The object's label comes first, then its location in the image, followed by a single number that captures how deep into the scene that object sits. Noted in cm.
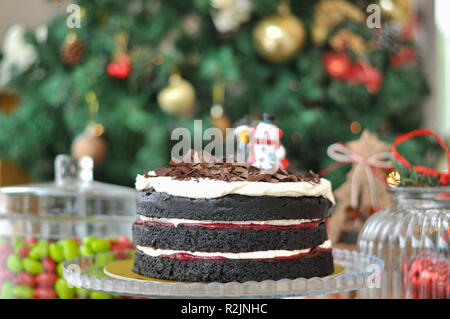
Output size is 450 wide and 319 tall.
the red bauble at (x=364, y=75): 274
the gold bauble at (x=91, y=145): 274
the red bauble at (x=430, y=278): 120
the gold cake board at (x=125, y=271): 110
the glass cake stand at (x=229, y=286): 94
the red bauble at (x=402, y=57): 299
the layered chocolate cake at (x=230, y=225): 107
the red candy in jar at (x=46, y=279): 134
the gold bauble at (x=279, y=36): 263
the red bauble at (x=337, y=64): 269
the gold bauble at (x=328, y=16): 276
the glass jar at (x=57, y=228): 136
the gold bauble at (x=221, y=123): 265
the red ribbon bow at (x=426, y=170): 124
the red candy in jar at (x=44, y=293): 133
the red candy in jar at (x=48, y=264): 136
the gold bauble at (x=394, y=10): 283
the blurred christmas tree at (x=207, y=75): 268
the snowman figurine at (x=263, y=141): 135
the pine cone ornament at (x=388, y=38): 298
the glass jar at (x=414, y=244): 121
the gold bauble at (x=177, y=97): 262
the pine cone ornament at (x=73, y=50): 292
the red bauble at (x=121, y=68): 277
